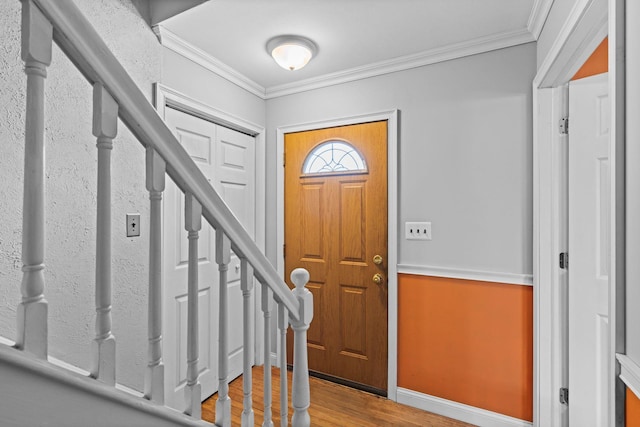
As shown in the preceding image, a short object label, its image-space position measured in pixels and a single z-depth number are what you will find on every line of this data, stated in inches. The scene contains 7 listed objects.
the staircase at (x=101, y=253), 22.3
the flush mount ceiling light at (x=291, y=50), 78.9
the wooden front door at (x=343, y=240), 93.0
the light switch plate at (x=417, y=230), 87.0
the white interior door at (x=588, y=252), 65.0
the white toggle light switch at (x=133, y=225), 64.9
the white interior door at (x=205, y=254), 80.2
